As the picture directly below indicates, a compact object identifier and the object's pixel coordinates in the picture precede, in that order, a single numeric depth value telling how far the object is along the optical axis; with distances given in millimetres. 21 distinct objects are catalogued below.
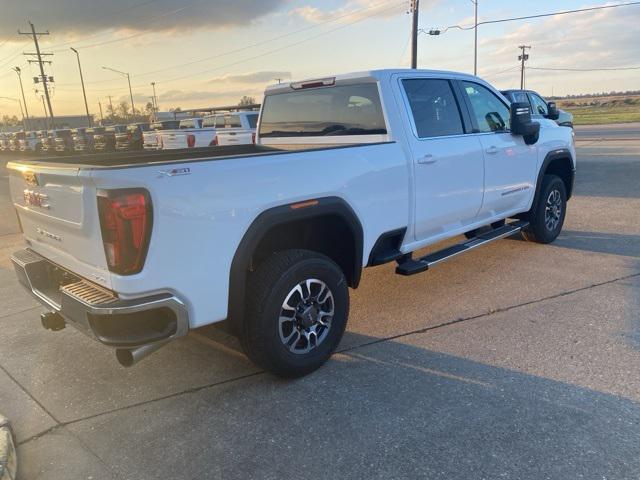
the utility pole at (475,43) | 38503
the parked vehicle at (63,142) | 30589
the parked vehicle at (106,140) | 28727
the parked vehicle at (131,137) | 26875
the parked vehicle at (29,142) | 34312
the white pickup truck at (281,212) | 2680
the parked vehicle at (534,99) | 15227
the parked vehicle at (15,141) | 37247
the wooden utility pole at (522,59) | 69062
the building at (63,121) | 91106
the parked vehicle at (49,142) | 31516
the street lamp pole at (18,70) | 76438
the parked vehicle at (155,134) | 20348
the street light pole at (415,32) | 24828
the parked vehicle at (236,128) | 14211
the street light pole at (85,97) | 60131
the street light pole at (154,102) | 93762
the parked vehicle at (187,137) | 17094
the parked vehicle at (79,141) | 30016
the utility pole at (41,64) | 53403
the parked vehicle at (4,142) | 39466
